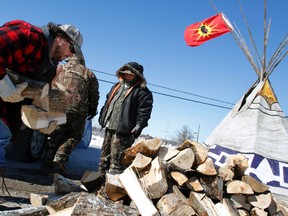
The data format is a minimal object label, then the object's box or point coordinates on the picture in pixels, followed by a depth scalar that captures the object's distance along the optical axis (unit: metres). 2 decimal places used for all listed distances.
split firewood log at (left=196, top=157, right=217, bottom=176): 2.79
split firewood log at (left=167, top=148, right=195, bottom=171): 2.79
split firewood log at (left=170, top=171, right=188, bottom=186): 2.72
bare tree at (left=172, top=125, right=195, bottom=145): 50.00
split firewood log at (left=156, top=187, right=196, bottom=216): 2.55
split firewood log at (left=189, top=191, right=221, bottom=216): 2.64
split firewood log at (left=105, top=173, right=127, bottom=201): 2.74
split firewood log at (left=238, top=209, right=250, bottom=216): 3.00
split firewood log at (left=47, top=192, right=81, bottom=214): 2.35
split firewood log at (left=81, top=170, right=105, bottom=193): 3.03
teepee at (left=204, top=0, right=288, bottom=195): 4.43
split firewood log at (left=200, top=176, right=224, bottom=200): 2.79
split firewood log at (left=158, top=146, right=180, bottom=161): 2.90
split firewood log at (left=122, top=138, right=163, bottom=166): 2.89
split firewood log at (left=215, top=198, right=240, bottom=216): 2.71
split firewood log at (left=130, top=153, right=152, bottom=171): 2.76
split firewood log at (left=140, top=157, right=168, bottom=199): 2.61
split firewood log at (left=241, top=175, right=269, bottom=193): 3.03
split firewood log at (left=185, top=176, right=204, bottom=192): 2.76
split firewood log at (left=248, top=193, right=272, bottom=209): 3.02
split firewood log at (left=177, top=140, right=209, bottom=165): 2.87
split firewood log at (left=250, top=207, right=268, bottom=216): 2.97
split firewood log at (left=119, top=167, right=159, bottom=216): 2.46
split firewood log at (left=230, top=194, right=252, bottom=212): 3.01
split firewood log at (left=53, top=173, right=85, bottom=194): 2.92
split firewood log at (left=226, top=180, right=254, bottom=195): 2.96
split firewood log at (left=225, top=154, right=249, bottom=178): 3.12
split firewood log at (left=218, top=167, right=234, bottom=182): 3.01
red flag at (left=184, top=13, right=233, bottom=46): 6.00
